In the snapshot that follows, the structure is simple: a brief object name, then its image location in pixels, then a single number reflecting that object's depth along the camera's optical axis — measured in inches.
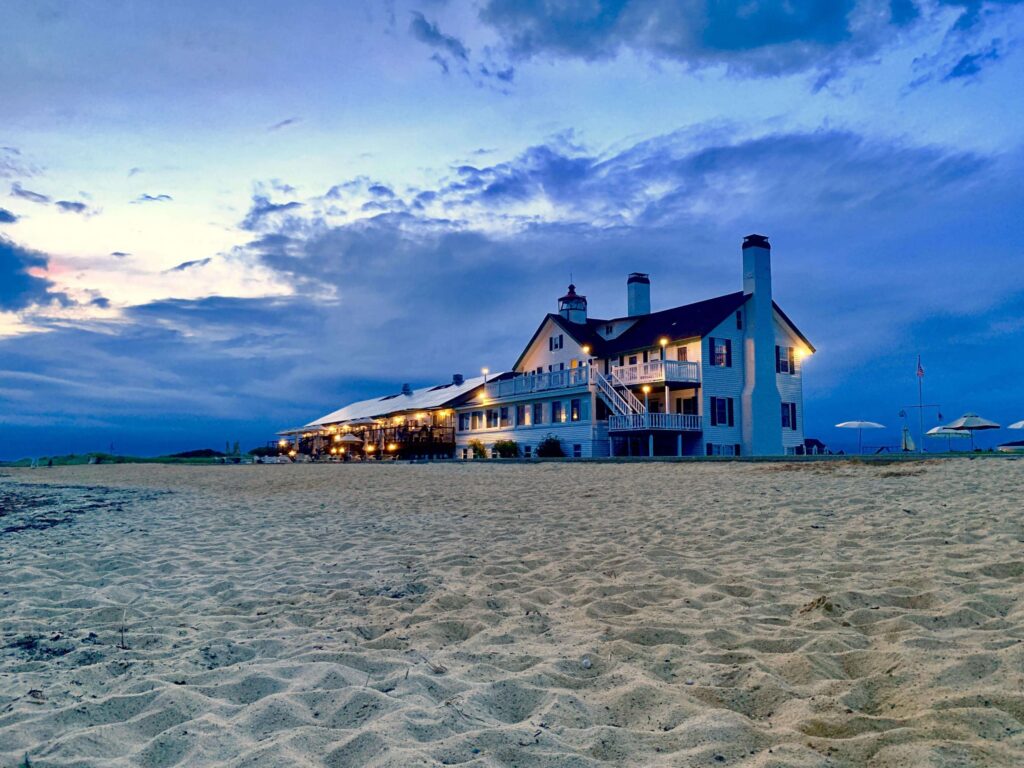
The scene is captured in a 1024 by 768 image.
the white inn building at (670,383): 1209.4
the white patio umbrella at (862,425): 1177.7
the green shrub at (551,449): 1264.8
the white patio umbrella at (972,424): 1073.5
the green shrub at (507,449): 1336.1
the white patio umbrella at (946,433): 1209.4
